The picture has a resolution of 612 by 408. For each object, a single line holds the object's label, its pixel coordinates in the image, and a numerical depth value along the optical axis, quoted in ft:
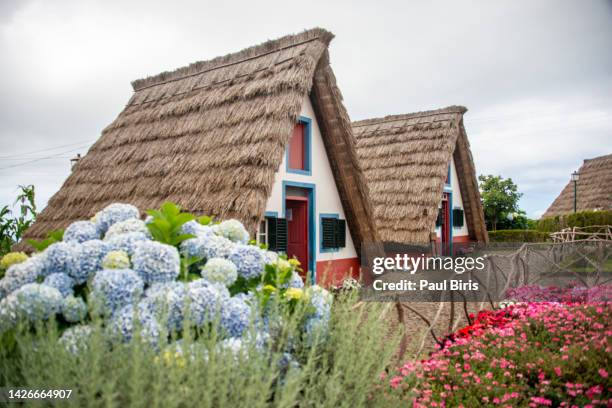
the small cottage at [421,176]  43.11
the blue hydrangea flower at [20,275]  7.75
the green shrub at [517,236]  70.70
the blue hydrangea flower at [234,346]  6.63
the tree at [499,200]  86.58
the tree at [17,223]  33.30
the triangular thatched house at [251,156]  25.39
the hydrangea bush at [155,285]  7.06
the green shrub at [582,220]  63.72
